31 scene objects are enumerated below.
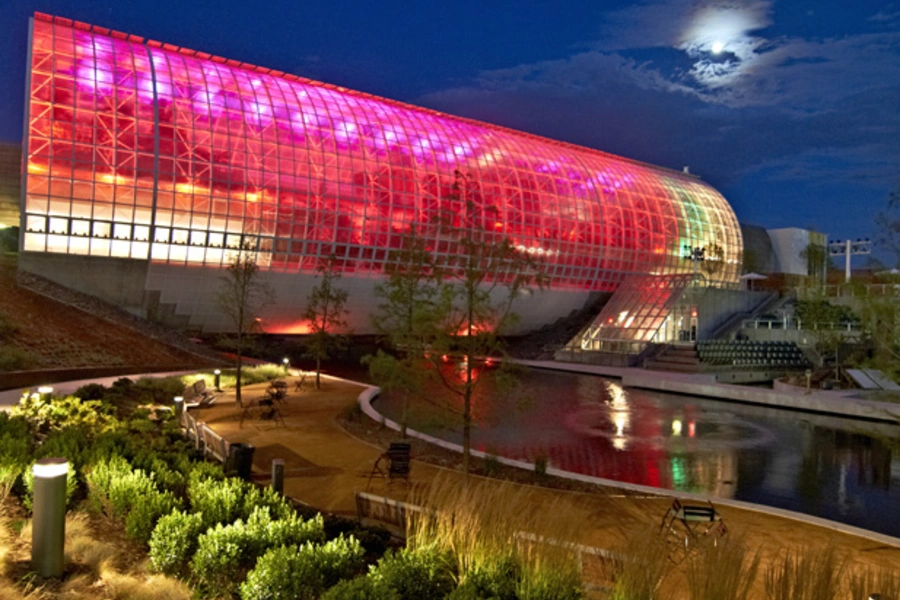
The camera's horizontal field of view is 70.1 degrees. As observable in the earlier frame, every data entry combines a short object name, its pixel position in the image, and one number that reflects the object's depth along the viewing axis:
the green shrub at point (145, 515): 7.18
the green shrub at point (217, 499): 7.40
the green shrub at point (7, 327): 26.96
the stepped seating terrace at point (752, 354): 38.94
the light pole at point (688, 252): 68.00
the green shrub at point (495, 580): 5.67
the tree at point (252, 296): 40.53
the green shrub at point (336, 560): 6.18
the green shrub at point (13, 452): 7.99
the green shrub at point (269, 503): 7.57
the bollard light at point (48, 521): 6.02
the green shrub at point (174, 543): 6.52
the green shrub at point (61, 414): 12.98
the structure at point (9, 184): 42.59
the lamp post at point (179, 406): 17.48
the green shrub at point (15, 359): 23.80
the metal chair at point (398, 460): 11.71
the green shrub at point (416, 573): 5.86
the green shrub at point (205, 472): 8.67
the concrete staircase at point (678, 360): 38.56
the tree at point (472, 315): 12.62
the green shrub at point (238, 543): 6.24
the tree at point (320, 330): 26.12
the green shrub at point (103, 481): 8.02
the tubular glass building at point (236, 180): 37.31
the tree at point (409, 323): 13.40
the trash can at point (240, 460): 11.03
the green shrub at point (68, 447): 9.24
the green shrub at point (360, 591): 5.41
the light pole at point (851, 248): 59.31
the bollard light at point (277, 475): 9.68
